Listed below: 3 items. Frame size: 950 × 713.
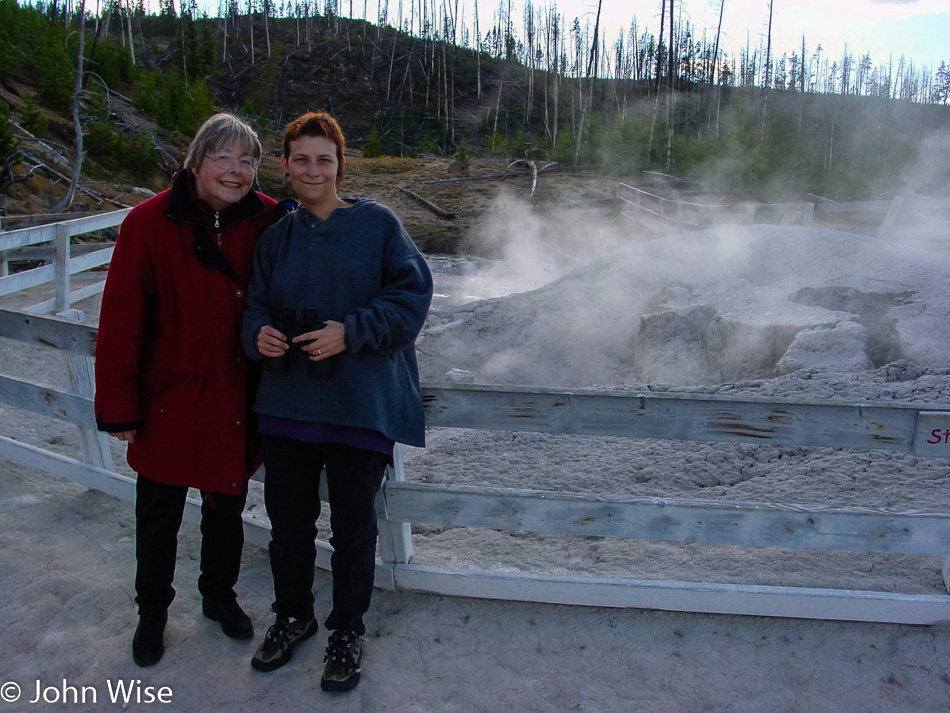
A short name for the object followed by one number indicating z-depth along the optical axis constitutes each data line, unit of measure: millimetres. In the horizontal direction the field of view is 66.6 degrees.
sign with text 2586
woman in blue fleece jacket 2332
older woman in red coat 2459
